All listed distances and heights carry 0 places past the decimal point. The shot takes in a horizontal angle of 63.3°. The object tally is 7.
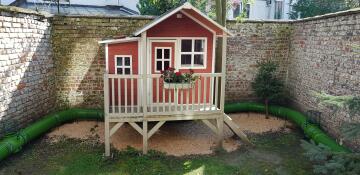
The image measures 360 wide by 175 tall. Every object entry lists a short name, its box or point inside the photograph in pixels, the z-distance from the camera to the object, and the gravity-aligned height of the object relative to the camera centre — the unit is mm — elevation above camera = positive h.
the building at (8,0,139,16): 14445 +3097
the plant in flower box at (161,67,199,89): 6934 -380
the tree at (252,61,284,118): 9781 -719
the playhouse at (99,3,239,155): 6953 +0
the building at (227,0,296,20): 21547 +4056
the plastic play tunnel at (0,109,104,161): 6296 -1731
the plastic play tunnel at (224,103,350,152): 7142 -1695
